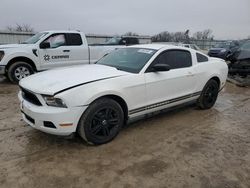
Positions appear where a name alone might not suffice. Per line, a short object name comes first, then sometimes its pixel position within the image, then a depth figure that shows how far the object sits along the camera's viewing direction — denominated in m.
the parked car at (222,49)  14.23
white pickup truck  6.12
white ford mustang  2.64
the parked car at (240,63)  7.23
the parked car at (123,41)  9.09
